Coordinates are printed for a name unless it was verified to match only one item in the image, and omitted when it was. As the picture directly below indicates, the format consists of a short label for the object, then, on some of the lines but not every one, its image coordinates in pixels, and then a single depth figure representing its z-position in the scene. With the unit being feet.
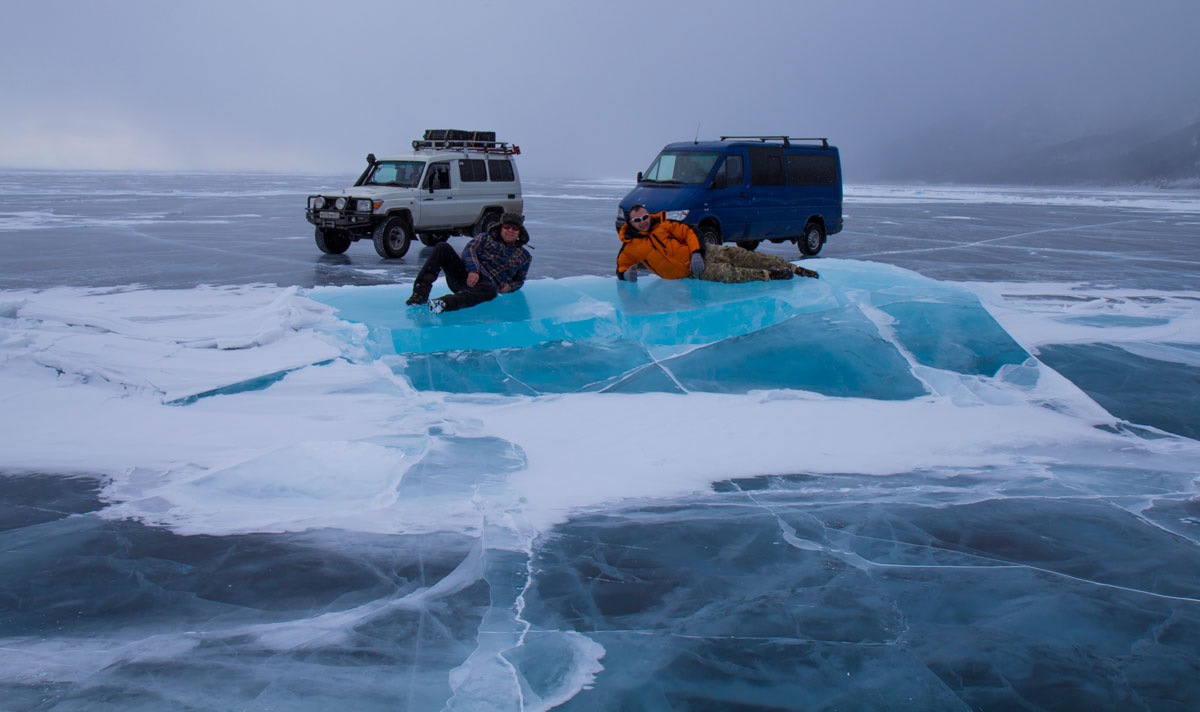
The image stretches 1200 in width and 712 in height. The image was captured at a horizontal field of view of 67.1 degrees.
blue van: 47.26
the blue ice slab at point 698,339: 25.02
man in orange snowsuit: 31.68
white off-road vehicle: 51.62
